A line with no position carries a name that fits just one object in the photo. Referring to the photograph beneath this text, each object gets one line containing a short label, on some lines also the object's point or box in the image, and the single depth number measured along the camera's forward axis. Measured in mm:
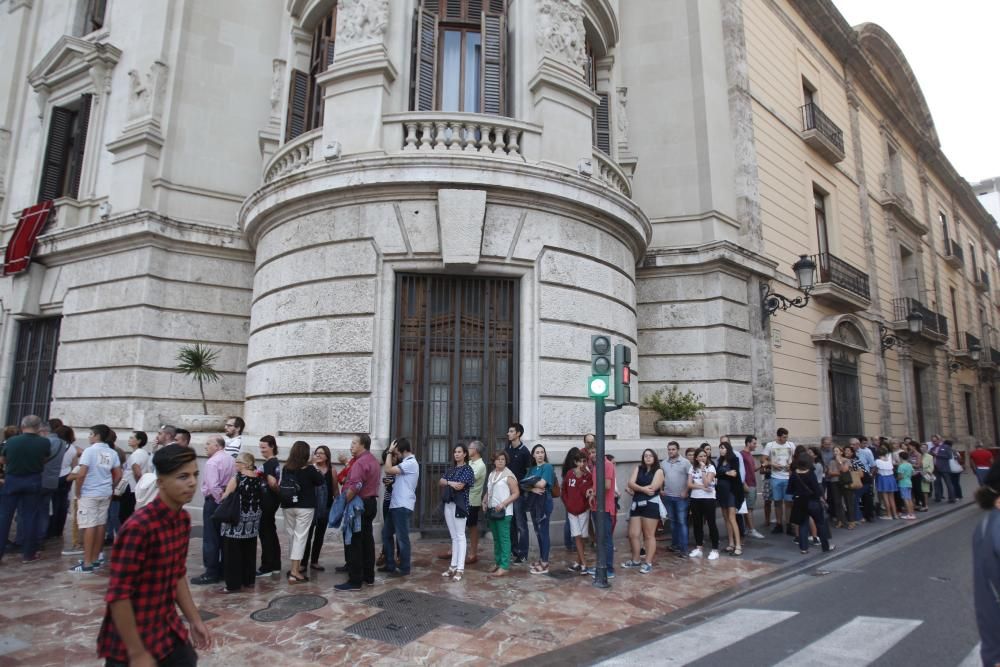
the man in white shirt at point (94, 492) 7551
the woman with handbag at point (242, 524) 6559
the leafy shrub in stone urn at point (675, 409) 12516
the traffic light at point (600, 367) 7293
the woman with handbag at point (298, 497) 7074
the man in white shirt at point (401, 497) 7332
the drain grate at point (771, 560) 8648
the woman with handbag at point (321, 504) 7426
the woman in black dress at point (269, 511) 7051
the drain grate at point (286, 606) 5844
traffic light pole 7105
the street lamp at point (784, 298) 13836
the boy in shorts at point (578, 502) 7859
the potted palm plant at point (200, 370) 11430
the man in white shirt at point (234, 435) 7820
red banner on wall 14438
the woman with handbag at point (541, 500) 7926
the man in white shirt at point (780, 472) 11203
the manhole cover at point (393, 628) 5359
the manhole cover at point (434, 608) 5844
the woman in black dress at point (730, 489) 9249
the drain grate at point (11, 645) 4957
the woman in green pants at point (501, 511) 7609
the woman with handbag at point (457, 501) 7329
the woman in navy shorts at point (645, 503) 8180
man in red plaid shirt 2523
